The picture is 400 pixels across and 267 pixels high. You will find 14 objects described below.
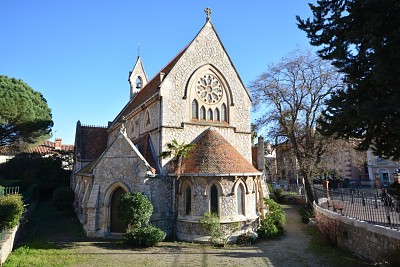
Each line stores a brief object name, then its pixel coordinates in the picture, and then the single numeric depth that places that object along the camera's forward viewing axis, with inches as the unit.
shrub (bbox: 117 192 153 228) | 560.4
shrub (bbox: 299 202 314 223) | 800.4
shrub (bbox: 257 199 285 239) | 640.9
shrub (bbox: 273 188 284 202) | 1273.4
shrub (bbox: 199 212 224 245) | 564.4
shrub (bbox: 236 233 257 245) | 585.3
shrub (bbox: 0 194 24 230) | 484.8
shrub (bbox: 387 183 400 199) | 362.0
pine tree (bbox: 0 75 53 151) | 1125.7
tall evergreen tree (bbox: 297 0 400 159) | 291.7
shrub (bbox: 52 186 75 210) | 881.1
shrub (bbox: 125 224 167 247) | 542.3
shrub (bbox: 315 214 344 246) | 538.6
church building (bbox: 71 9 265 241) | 605.9
